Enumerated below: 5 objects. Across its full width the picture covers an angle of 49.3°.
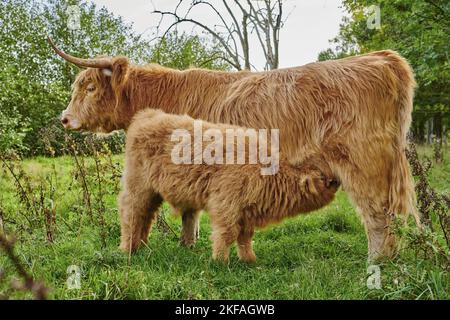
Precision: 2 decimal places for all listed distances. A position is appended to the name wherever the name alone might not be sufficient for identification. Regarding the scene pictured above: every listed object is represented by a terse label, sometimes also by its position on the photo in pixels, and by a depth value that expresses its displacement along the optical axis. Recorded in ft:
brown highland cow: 14.71
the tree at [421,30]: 33.12
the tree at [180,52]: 45.28
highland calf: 13.19
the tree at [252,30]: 38.85
